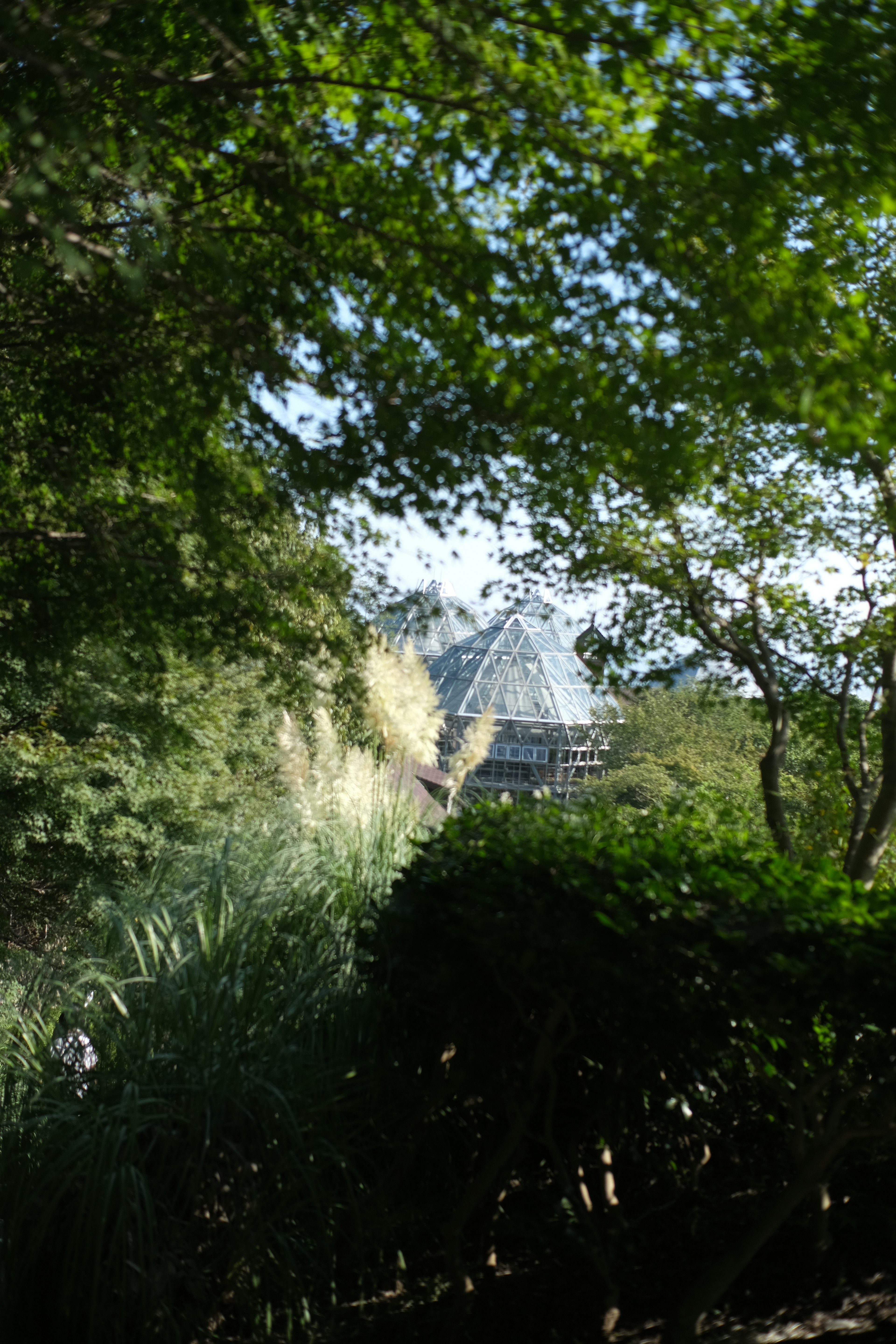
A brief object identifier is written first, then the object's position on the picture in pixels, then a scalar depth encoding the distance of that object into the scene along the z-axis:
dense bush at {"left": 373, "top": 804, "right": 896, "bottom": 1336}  2.89
